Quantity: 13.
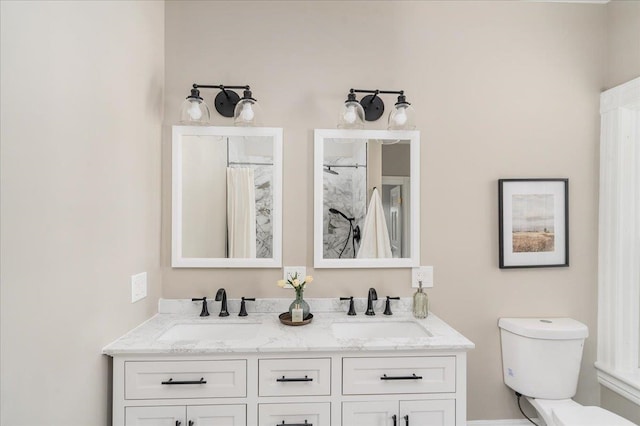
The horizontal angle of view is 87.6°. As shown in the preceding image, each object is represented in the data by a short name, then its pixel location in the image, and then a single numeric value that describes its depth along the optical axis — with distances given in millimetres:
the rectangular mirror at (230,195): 1938
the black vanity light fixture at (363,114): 1851
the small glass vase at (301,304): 1764
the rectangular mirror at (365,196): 1950
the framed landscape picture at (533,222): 1998
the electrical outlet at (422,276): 1982
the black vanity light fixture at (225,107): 1784
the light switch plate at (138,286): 1611
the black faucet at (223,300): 1853
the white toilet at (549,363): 1798
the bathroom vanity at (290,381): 1396
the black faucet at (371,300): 1892
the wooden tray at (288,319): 1703
